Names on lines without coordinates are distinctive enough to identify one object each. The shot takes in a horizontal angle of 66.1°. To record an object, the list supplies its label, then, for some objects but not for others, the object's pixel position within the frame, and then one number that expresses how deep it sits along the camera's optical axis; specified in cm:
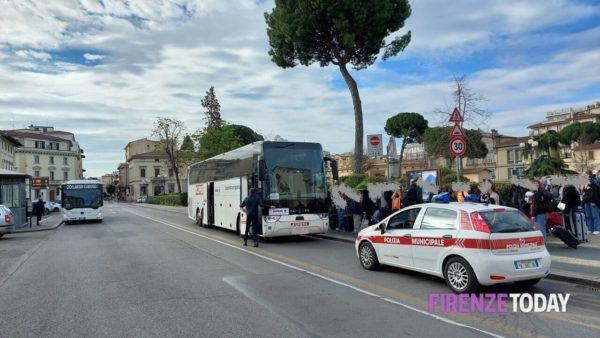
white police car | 722
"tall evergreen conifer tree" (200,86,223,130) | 7331
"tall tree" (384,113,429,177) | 6619
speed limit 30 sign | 1203
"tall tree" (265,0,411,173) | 2333
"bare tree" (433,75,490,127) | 2484
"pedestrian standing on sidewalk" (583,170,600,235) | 1339
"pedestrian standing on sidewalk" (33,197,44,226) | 2891
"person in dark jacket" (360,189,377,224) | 1685
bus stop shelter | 2562
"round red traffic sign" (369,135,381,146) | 1725
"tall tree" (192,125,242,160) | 4425
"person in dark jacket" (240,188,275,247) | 1386
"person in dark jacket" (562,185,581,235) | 1250
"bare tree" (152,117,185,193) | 6631
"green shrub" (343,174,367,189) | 2322
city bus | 2845
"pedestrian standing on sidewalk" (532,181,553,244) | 1171
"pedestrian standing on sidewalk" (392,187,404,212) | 1507
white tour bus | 1456
